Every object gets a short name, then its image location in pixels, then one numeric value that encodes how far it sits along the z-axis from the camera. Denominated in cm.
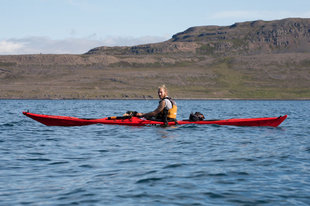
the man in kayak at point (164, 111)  1726
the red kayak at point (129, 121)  1853
